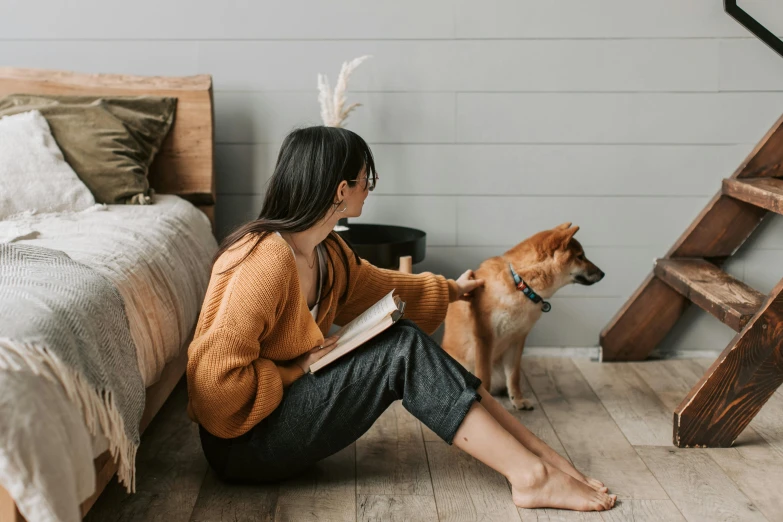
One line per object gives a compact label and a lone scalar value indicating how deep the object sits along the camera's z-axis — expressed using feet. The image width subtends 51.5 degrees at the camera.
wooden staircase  6.68
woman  5.41
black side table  7.86
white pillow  7.30
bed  4.94
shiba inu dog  7.30
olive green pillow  7.84
